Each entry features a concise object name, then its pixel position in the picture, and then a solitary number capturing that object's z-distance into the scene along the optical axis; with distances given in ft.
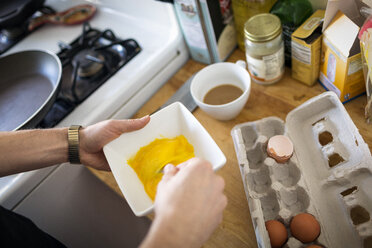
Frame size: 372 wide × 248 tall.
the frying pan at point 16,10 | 3.56
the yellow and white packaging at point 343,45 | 2.18
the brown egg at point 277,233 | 1.99
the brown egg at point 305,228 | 1.96
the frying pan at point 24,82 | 3.00
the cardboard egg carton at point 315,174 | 2.03
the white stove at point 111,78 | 2.67
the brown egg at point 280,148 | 2.23
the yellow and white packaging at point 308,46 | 2.39
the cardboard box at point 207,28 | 2.78
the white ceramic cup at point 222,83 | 2.49
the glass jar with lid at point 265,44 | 2.43
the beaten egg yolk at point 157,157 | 2.15
